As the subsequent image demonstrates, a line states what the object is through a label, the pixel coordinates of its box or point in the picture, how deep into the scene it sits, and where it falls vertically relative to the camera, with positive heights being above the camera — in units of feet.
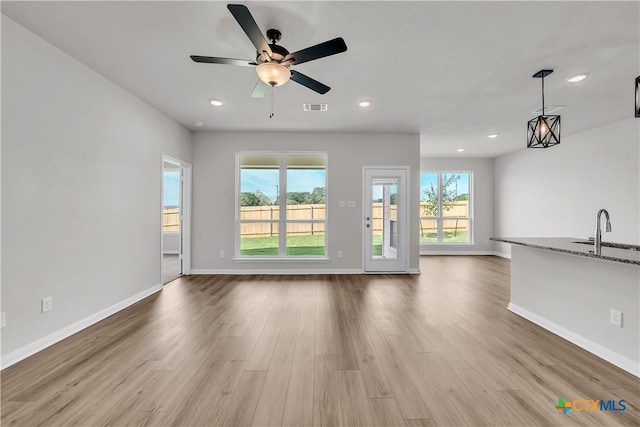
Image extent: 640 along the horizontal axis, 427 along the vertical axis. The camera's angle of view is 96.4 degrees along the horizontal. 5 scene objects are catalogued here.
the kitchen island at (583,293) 7.42 -2.41
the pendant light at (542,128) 10.23 +3.15
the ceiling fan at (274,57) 6.83 +4.09
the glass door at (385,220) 18.83 -0.38
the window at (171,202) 28.35 +1.03
